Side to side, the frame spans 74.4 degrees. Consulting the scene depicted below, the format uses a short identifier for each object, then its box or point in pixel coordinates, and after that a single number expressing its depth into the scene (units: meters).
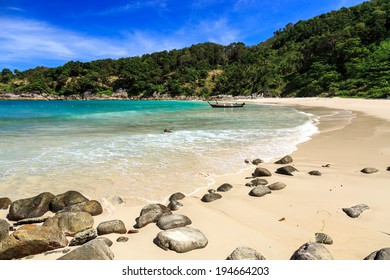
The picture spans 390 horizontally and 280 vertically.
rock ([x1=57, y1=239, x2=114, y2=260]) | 3.32
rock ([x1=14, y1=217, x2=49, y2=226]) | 4.81
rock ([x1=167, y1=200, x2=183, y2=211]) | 5.27
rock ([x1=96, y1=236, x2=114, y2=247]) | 3.84
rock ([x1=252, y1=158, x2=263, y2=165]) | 8.70
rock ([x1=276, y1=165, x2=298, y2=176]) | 7.32
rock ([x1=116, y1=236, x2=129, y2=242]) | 4.05
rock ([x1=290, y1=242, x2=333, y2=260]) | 3.19
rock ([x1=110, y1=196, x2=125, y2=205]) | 5.76
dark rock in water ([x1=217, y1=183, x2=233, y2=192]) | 6.28
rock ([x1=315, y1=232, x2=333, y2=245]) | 3.74
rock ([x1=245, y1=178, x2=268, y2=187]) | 6.48
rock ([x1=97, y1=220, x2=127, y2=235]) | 4.28
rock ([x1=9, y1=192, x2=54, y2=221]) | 5.18
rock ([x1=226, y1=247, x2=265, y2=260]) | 3.32
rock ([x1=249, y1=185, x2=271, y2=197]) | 5.78
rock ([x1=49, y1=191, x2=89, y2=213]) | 5.48
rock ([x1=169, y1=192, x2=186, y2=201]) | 5.84
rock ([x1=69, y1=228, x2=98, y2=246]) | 3.95
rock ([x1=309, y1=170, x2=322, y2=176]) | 7.19
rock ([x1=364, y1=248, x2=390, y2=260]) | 3.05
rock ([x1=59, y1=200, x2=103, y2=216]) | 5.08
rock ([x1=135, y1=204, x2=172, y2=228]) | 4.58
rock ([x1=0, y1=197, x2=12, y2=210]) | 5.59
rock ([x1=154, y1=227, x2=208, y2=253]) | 3.72
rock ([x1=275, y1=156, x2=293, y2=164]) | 8.54
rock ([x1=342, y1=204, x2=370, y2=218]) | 4.59
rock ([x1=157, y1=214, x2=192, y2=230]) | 4.38
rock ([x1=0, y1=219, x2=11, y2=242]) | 4.17
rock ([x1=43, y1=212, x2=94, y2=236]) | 4.36
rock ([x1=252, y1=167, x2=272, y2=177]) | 7.23
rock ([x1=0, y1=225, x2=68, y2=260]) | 3.57
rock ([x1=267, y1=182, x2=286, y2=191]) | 6.15
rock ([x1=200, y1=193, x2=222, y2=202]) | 5.69
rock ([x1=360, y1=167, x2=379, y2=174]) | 7.07
